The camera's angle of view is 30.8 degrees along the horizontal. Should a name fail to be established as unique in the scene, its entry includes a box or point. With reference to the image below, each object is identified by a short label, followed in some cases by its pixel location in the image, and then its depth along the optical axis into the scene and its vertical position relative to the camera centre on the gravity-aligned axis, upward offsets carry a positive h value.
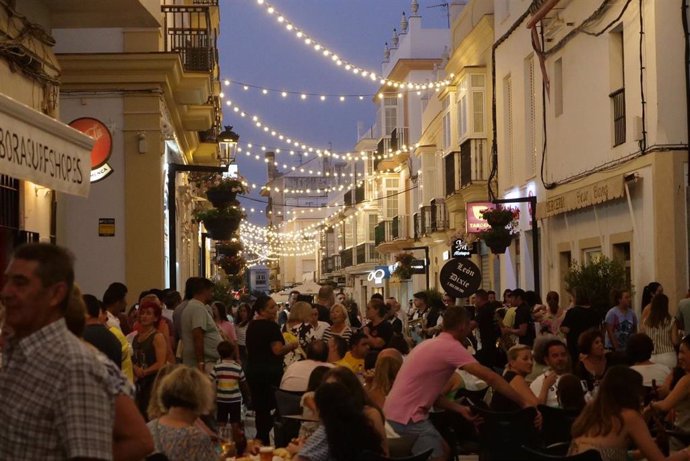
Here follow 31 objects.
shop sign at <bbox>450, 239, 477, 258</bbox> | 32.22 +0.91
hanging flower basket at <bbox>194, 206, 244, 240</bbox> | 22.23 +1.21
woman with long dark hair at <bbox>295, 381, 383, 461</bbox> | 6.36 -0.74
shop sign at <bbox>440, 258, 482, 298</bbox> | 20.36 +0.07
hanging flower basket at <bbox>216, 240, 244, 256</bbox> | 35.72 +1.14
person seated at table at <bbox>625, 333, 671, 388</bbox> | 10.14 -0.66
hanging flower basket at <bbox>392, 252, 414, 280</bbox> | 43.34 +0.64
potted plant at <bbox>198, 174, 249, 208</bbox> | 21.14 +1.61
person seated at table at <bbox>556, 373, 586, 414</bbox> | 8.90 -0.79
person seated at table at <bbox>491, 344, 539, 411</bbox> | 9.52 -0.74
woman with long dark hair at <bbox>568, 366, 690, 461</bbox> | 7.11 -0.82
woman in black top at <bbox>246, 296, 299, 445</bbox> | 13.55 -0.83
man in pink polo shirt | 8.36 -0.67
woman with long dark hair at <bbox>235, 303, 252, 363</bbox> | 18.34 -0.60
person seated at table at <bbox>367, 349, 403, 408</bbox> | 9.37 -0.68
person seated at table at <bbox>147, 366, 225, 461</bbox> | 6.48 -0.68
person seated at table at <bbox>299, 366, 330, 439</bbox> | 8.43 -0.79
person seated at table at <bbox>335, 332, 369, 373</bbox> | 12.38 -0.69
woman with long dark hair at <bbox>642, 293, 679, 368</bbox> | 13.99 -0.53
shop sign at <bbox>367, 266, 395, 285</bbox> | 49.28 +0.43
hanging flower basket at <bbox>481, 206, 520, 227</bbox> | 25.41 +1.35
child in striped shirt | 12.30 -0.95
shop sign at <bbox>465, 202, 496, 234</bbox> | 28.81 +1.54
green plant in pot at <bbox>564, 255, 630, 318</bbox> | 17.72 -0.02
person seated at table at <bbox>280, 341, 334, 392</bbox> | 10.96 -0.72
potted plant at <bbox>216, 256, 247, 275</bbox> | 35.38 +0.67
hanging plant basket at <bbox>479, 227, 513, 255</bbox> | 25.47 +0.91
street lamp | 23.47 +2.82
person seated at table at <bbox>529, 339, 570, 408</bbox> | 9.73 -0.73
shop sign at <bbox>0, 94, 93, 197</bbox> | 9.20 +1.12
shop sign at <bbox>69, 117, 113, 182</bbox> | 15.60 +1.89
